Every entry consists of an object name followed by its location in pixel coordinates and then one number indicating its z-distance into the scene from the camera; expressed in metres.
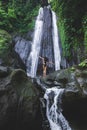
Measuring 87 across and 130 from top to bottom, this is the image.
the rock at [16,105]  4.83
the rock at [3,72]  5.34
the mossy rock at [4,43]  9.58
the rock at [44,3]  12.23
